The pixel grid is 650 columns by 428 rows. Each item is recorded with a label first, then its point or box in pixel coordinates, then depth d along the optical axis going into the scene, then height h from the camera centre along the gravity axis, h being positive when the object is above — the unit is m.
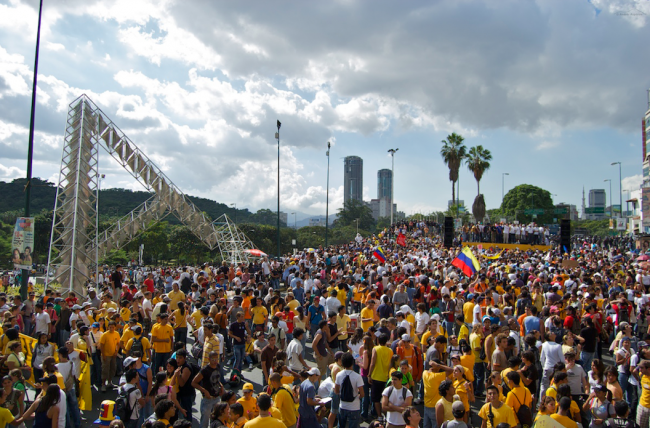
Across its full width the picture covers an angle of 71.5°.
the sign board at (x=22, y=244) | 12.11 -0.40
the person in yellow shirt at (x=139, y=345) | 8.41 -2.11
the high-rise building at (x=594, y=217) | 175.30 +9.61
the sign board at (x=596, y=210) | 117.92 +8.39
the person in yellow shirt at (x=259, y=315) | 10.85 -1.95
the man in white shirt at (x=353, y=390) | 6.36 -2.17
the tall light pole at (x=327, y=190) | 44.59 +4.64
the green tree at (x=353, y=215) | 124.62 +5.90
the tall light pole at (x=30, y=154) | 12.34 +2.10
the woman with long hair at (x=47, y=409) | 5.97 -2.38
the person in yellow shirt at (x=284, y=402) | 5.83 -2.17
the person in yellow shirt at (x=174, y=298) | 11.68 -1.71
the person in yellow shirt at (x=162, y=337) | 8.60 -2.02
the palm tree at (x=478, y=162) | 55.69 +9.55
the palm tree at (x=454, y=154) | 53.47 +10.01
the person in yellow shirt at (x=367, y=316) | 9.98 -1.78
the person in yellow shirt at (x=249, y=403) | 5.75 -2.19
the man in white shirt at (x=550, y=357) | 7.50 -1.94
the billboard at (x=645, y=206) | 44.03 +3.67
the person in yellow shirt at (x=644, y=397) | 6.44 -2.22
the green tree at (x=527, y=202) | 95.81 +8.30
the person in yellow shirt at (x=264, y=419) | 4.93 -2.03
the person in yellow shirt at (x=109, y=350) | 8.87 -2.34
